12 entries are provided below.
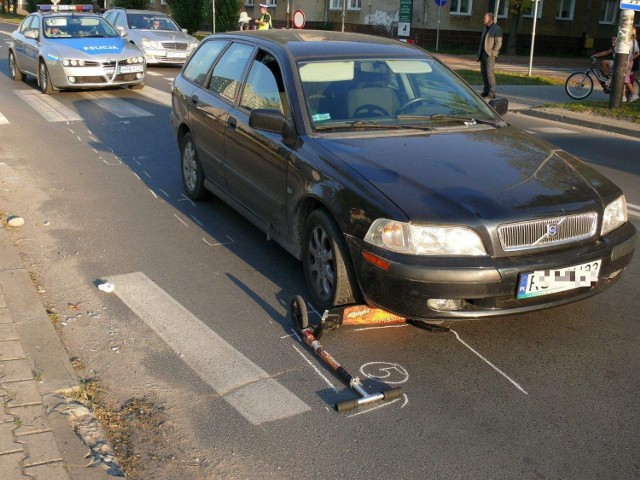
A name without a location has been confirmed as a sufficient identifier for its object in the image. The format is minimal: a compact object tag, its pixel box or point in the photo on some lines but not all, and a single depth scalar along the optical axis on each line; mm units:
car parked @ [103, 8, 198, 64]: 21984
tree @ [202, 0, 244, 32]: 36719
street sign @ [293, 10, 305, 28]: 25219
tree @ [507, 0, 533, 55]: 34844
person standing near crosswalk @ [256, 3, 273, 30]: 25219
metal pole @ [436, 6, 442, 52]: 36494
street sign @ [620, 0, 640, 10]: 14727
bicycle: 17875
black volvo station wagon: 4312
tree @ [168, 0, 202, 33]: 38500
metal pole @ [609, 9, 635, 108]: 15539
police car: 15695
